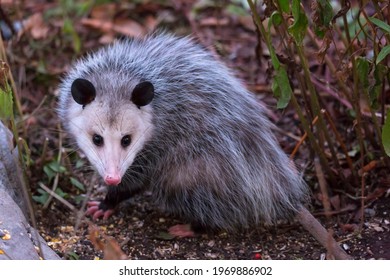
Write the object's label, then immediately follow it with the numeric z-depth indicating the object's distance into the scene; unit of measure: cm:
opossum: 497
